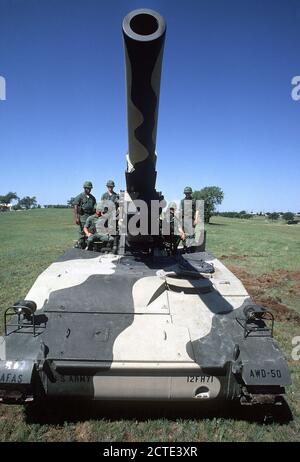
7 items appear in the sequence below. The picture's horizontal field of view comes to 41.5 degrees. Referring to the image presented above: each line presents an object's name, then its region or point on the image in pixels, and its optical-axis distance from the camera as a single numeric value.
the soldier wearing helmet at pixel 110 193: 10.70
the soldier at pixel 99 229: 7.99
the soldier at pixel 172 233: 7.54
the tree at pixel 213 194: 82.06
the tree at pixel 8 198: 151.25
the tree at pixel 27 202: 142.50
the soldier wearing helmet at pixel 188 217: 8.72
